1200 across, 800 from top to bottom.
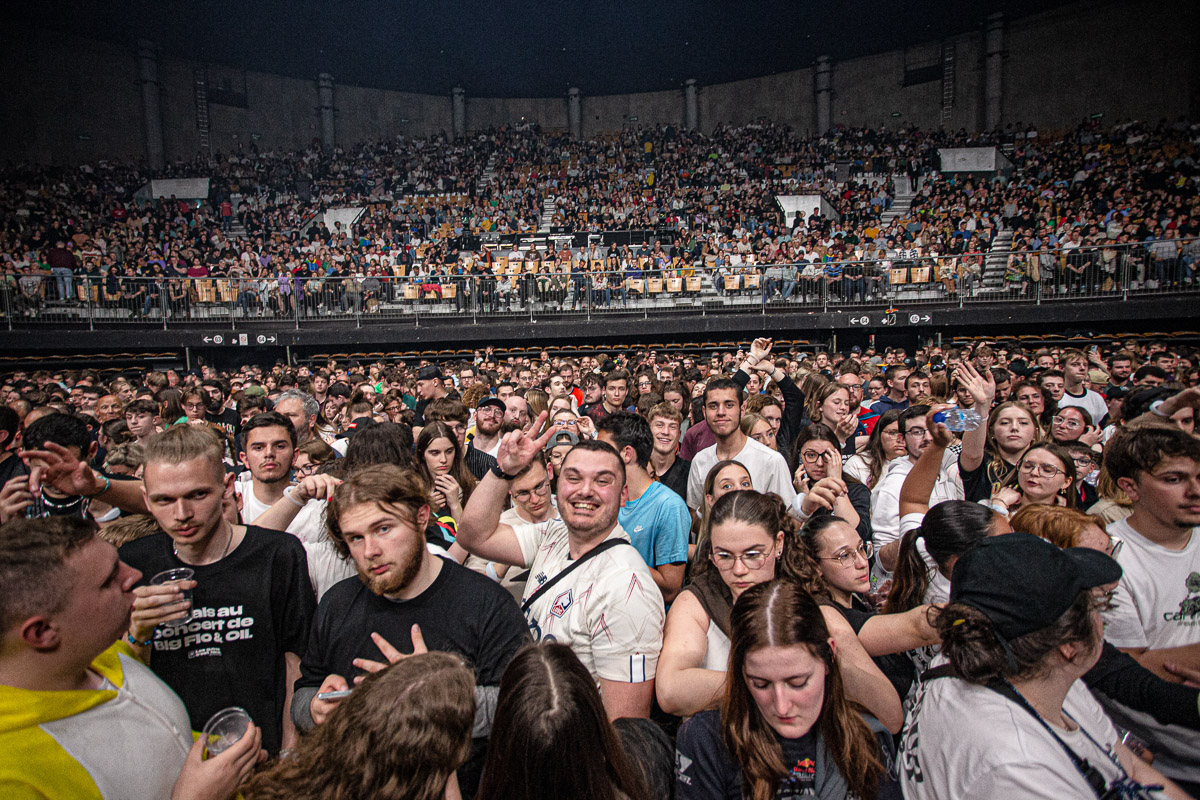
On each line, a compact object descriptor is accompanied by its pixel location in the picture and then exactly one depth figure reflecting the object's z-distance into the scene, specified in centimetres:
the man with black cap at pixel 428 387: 782
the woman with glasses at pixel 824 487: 294
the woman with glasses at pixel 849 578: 229
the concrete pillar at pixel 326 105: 3216
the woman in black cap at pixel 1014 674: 161
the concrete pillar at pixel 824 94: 3144
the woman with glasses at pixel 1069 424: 507
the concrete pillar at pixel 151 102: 2706
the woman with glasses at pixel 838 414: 584
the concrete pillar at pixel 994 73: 2753
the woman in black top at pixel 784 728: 181
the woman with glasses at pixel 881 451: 484
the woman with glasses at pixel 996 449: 379
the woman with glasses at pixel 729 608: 211
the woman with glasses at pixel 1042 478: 342
